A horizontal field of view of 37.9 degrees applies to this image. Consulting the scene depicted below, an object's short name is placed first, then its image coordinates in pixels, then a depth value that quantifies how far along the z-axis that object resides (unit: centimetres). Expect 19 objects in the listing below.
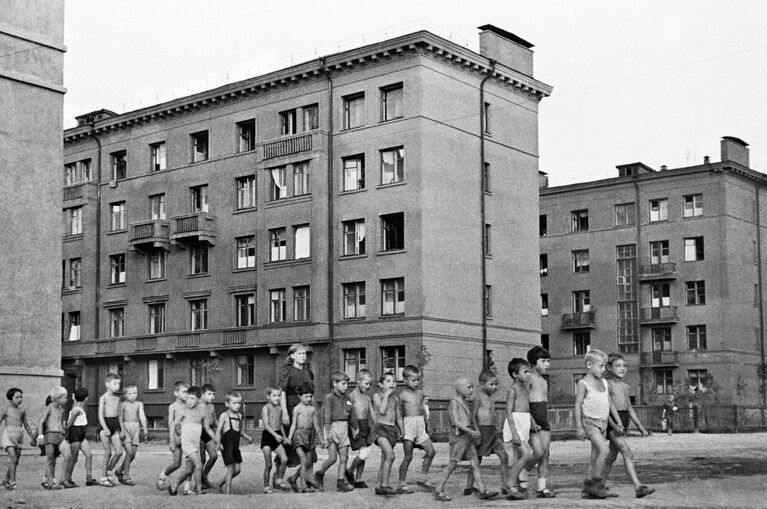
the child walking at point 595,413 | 1480
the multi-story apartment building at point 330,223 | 4869
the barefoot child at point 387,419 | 1680
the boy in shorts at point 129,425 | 1934
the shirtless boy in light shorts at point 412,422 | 1684
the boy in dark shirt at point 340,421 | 1753
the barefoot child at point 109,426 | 1936
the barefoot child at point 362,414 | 1748
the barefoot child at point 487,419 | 1619
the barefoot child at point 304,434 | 1758
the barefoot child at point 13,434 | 1903
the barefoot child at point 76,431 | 1855
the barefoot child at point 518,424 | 1528
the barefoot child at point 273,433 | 1756
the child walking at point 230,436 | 1734
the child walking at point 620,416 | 1454
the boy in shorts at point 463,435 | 1586
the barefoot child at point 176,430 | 1745
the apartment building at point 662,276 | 6856
